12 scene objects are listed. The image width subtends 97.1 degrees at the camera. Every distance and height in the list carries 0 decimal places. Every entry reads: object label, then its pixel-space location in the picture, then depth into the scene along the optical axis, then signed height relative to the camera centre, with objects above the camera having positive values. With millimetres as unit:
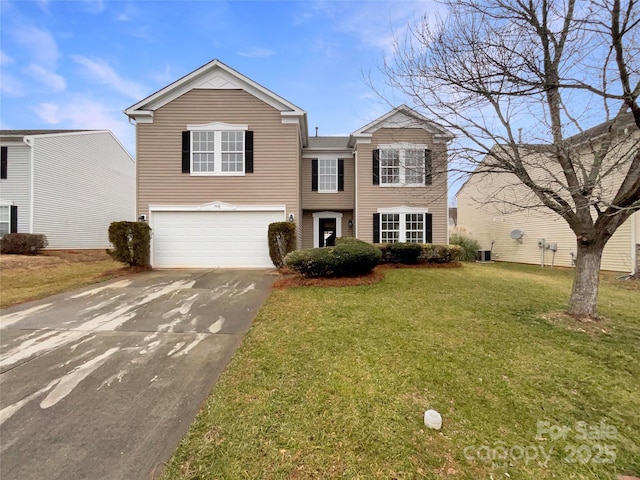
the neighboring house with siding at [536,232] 5754 +386
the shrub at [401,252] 11172 -490
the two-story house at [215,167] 10906 +2837
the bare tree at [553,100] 4090 +2243
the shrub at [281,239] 10320 +19
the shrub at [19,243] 12555 -184
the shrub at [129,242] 9328 -95
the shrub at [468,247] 15711 -396
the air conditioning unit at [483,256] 16078 -916
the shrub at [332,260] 7566 -564
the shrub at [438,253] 11539 -544
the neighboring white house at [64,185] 13508 +2949
